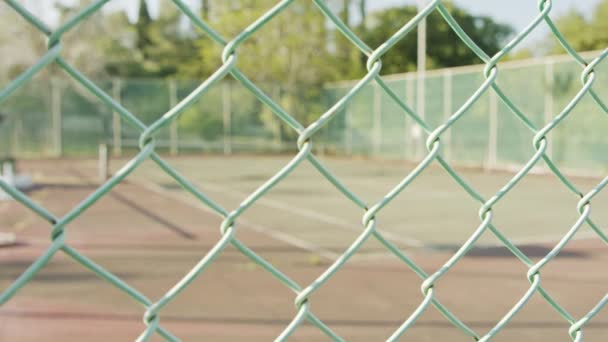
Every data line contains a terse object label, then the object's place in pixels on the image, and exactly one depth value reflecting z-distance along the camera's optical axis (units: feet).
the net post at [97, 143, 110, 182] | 43.33
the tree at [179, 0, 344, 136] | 76.02
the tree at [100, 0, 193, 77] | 93.30
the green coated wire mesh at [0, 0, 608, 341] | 2.37
